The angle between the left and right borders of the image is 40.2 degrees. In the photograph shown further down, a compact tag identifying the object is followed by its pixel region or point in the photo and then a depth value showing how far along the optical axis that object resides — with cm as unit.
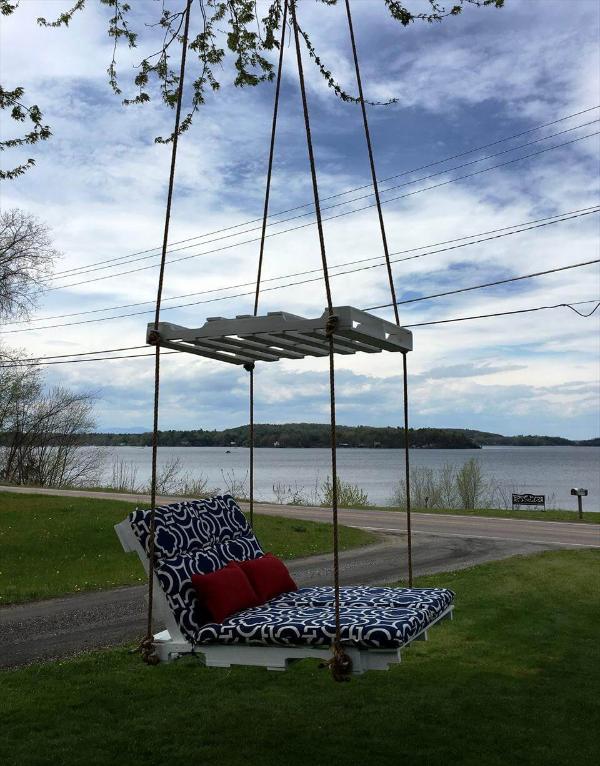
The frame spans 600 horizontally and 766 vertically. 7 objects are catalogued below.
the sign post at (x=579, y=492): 1886
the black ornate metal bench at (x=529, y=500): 2186
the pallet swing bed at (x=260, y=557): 376
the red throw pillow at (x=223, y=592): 437
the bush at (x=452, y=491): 2616
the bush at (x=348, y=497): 2515
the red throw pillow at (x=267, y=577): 486
